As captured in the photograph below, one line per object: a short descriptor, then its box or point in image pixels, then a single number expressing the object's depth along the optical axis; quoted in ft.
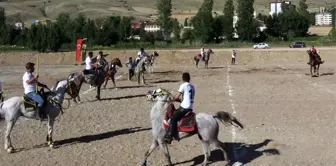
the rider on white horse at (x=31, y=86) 42.93
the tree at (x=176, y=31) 347.97
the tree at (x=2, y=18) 347.97
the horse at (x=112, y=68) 87.76
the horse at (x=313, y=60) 109.50
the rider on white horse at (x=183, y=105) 36.24
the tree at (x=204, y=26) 318.65
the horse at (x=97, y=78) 71.10
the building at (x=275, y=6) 610.56
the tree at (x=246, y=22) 328.29
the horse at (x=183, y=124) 36.04
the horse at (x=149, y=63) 96.50
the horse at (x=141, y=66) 92.17
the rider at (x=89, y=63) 77.07
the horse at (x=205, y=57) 142.72
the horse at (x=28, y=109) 42.50
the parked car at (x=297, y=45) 271.06
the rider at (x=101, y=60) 81.85
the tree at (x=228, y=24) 332.60
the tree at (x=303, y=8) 429.91
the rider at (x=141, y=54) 96.82
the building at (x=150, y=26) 502.34
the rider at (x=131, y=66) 100.13
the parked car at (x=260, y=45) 267.84
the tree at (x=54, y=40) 234.58
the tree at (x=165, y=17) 355.83
